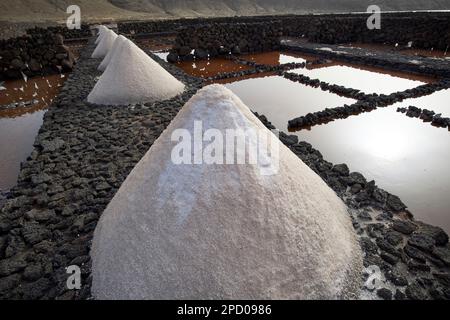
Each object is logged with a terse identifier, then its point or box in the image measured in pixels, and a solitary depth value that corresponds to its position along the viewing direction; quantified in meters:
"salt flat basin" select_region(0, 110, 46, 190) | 4.82
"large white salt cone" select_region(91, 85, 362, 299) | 2.07
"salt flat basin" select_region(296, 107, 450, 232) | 3.91
